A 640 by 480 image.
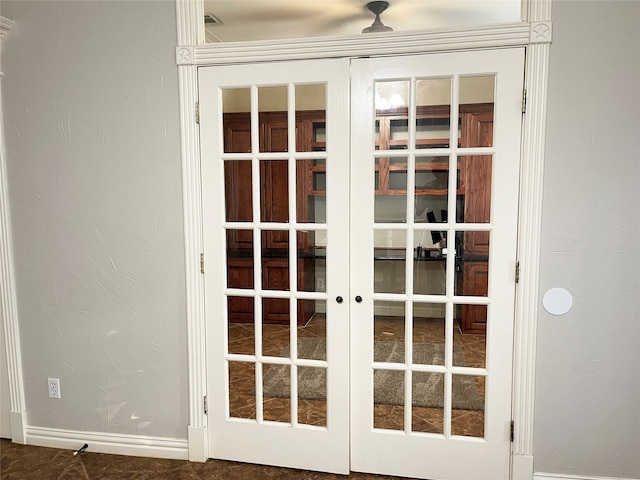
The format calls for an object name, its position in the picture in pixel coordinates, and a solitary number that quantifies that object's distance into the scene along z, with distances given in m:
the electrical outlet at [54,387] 2.62
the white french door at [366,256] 2.14
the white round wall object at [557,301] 2.09
